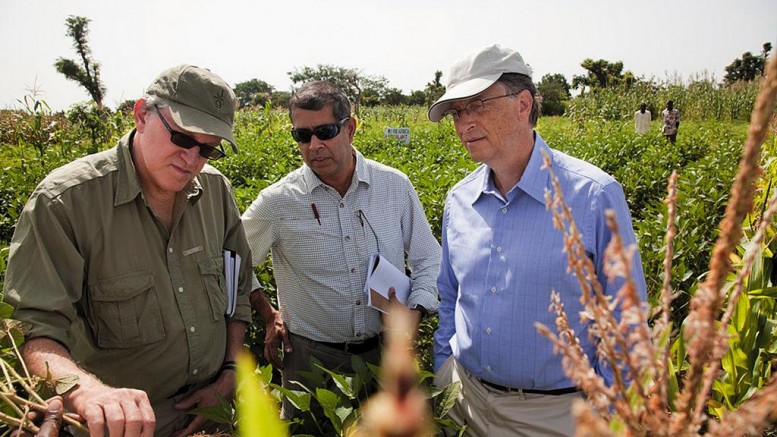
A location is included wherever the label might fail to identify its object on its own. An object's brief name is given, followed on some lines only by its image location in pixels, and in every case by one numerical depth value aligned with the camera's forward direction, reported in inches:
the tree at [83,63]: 1689.2
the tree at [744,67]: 2158.0
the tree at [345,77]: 2171.5
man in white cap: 73.1
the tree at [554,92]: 1482.5
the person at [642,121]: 635.5
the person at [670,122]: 544.1
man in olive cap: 65.0
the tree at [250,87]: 3677.7
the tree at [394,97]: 2183.1
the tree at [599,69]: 2135.8
